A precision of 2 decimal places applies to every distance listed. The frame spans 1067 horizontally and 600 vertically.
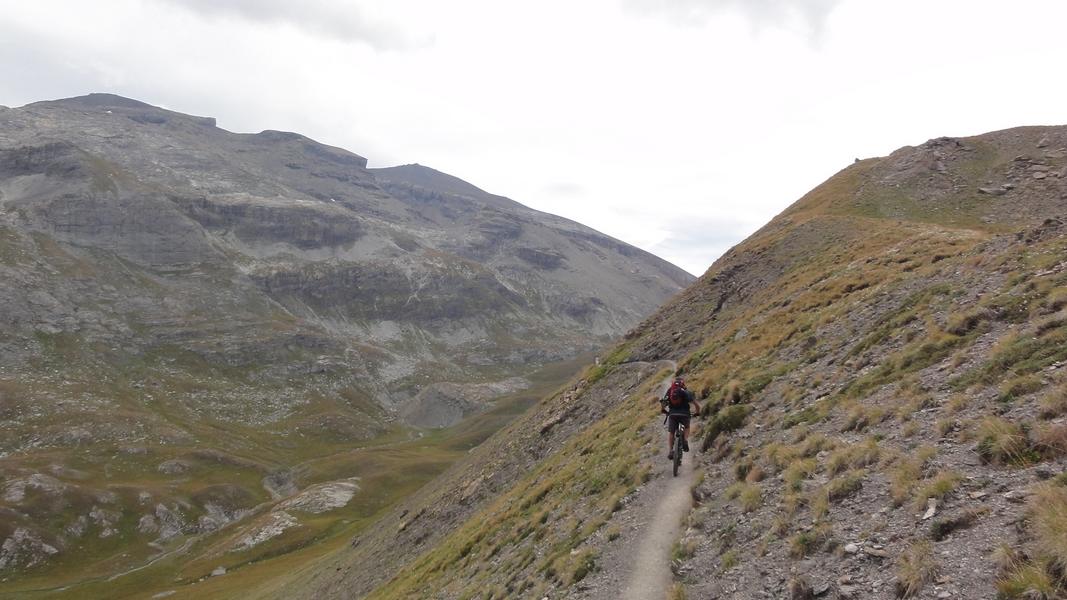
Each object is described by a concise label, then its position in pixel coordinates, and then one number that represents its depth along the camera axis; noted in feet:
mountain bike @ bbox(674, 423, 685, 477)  67.92
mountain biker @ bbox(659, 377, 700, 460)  69.92
